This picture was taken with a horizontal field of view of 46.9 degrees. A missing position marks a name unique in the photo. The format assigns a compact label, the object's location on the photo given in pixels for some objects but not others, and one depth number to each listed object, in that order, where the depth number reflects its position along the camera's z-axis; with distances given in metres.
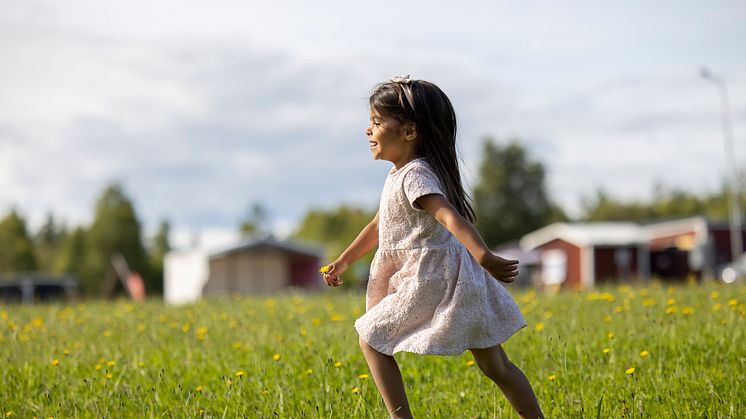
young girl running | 3.59
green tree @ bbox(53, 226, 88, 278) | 71.12
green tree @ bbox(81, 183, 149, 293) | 67.62
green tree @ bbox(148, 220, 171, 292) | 106.54
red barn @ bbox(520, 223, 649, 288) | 47.16
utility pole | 30.50
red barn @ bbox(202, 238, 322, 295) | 41.00
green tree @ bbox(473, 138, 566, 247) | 74.75
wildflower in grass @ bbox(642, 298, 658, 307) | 7.75
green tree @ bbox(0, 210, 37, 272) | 66.56
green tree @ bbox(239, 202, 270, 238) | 117.06
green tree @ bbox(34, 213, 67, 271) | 86.50
